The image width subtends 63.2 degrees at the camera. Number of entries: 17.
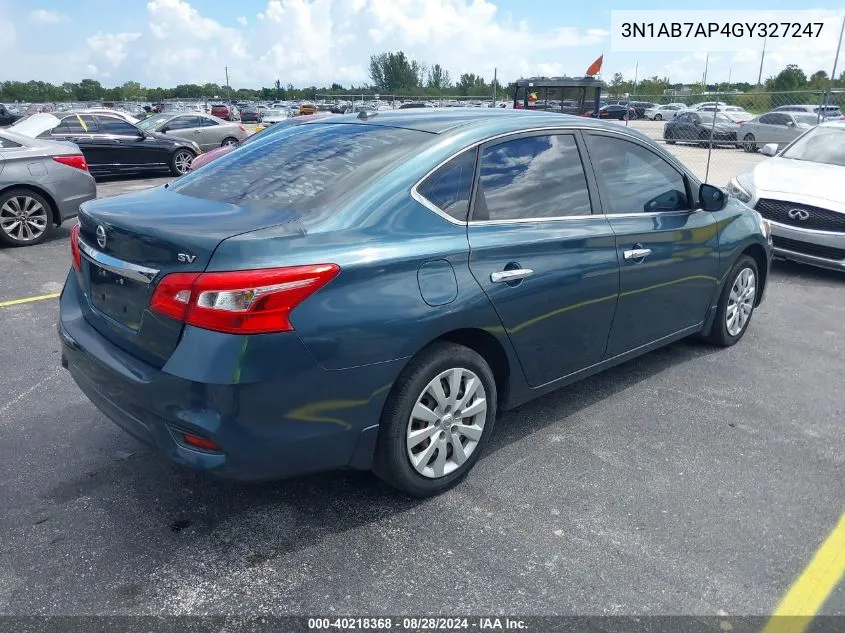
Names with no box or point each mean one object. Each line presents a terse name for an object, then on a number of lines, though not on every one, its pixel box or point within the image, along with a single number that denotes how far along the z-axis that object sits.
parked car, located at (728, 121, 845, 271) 7.11
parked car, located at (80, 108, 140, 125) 13.84
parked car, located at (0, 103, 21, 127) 24.80
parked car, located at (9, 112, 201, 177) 13.38
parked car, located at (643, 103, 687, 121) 45.49
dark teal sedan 2.45
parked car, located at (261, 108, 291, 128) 32.28
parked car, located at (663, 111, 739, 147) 26.75
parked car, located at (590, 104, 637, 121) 40.64
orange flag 24.52
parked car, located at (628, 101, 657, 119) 45.43
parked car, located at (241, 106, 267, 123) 39.78
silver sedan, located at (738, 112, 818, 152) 23.52
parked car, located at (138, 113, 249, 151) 17.11
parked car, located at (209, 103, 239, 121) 33.72
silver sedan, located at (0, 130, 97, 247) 7.95
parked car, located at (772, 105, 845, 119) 23.77
